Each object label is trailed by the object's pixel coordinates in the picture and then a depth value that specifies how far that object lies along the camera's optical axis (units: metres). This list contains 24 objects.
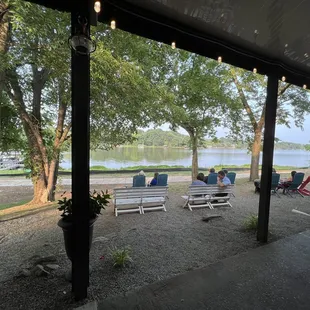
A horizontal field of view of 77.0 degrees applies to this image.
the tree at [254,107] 9.88
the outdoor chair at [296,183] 6.87
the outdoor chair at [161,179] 6.35
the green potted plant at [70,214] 2.04
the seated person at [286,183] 7.11
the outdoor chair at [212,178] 6.52
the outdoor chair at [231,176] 7.17
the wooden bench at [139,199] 4.82
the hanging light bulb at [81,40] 1.82
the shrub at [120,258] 2.57
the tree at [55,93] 4.01
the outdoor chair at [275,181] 6.59
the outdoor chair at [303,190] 7.15
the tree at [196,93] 8.73
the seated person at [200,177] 6.53
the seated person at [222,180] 5.83
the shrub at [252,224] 3.78
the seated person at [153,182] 6.26
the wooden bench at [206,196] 5.29
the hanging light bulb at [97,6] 1.89
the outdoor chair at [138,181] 6.22
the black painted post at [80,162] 1.90
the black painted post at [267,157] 3.15
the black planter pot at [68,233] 2.03
